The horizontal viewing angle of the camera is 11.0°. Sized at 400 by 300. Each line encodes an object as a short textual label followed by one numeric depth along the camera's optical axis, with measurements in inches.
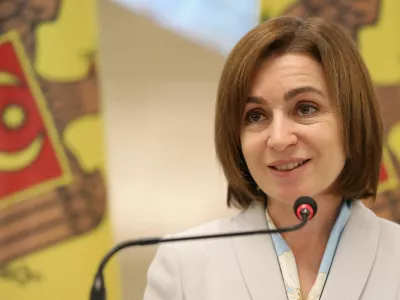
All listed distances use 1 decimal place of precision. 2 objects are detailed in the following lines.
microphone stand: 85.2
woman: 91.7
